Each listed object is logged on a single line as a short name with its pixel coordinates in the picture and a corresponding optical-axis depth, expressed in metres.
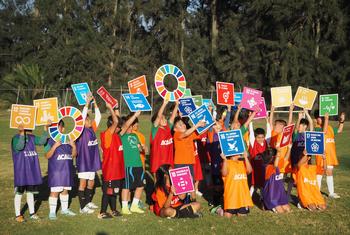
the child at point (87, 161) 8.22
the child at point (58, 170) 7.59
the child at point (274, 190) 8.23
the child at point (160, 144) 8.09
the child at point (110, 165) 7.71
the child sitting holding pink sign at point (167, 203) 7.62
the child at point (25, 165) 7.29
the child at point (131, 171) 8.09
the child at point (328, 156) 9.25
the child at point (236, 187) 7.80
